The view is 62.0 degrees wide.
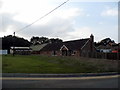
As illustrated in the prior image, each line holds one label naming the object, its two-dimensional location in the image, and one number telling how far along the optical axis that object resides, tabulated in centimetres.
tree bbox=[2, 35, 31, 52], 5364
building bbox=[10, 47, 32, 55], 4650
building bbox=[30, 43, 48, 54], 4628
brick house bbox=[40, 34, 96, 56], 3024
